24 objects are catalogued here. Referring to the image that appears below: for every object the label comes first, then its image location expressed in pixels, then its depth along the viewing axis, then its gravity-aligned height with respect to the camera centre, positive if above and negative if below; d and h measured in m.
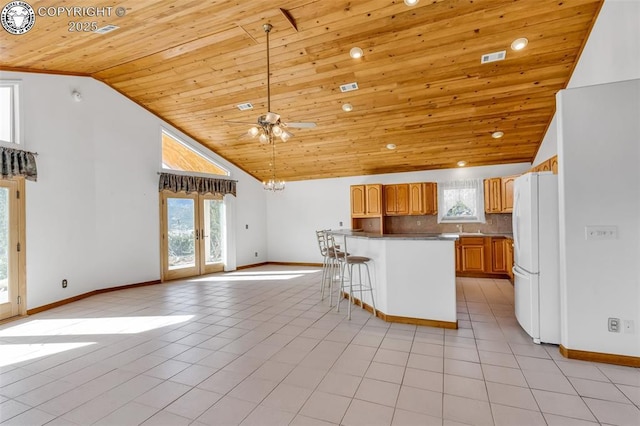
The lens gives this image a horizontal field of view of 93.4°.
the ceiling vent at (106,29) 3.55 +2.26
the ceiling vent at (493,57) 3.83 +1.97
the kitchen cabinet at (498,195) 6.14 +0.31
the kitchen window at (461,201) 6.77 +0.22
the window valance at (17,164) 3.97 +0.77
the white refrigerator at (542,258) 2.99 -0.50
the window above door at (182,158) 6.55 +1.34
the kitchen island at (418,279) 3.49 -0.82
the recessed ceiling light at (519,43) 3.59 +2.00
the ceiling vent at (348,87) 4.63 +1.96
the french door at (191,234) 6.45 -0.41
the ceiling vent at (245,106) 5.39 +1.97
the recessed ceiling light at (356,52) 3.90 +2.10
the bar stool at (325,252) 4.70 -0.63
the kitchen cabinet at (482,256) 6.13 -0.97
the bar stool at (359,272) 3.96 -0.83
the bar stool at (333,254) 4.35 -0.61
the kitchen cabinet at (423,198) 6.86 +0.30
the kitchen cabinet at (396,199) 7.05 +0.30
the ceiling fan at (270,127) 3.36 +1.01
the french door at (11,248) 4.06 -0.39
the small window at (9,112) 4.19 +1.52
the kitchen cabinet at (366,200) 7.12 +0.29
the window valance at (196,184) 6.29 +0.72
